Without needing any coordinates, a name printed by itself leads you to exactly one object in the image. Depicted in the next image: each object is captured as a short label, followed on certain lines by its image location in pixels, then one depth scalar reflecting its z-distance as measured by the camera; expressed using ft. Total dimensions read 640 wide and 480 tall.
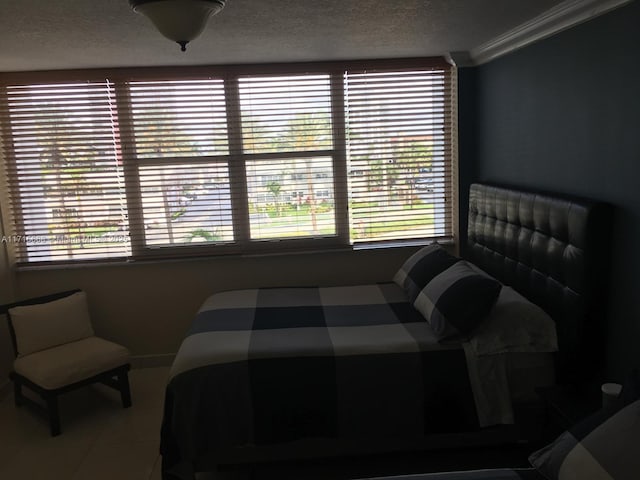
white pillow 8.48
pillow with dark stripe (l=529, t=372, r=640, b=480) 4.99
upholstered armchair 10.46
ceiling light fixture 5.32
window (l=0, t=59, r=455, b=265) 12.67
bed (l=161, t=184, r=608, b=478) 8.11
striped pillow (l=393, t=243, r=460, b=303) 10.74
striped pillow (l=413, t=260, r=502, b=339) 8.63
